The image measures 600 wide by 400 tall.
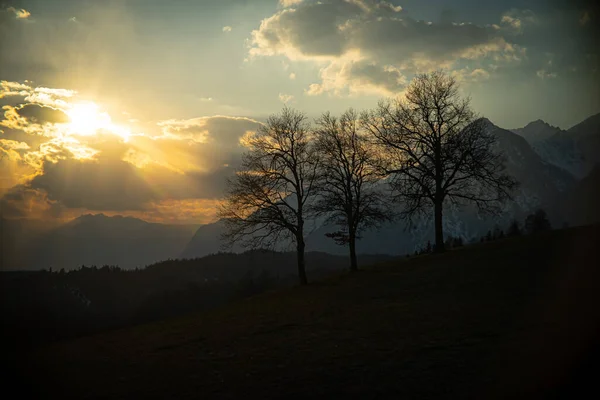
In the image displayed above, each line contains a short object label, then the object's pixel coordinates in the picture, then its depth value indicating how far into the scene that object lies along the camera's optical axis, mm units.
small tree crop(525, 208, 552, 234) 104312
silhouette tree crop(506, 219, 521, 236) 93738
